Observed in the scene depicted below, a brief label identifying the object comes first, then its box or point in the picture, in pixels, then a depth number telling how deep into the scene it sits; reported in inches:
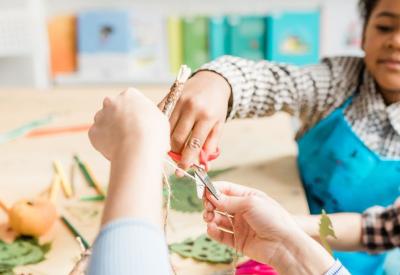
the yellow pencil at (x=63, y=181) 34.4
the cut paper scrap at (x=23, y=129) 42.8
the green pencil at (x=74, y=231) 28.5
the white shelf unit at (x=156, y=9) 81.9
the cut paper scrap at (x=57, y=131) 43.5
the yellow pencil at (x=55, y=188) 33.5
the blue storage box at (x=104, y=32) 82.4
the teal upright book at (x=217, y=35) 81.8
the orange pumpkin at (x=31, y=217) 28.8
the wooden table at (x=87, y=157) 29.4
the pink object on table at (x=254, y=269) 26.8
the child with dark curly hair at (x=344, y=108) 34.5
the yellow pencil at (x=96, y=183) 34.4
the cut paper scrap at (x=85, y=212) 31.2
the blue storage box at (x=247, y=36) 82.2
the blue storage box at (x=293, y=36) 82.0
